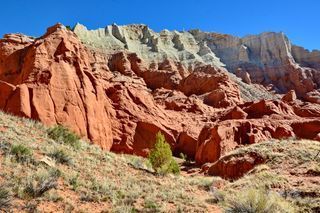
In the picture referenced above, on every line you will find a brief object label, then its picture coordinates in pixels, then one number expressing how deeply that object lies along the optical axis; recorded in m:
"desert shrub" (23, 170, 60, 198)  11.48
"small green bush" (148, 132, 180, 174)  26.21
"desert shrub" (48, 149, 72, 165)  16.24
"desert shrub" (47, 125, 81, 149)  20.77
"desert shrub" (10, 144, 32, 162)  14.38
